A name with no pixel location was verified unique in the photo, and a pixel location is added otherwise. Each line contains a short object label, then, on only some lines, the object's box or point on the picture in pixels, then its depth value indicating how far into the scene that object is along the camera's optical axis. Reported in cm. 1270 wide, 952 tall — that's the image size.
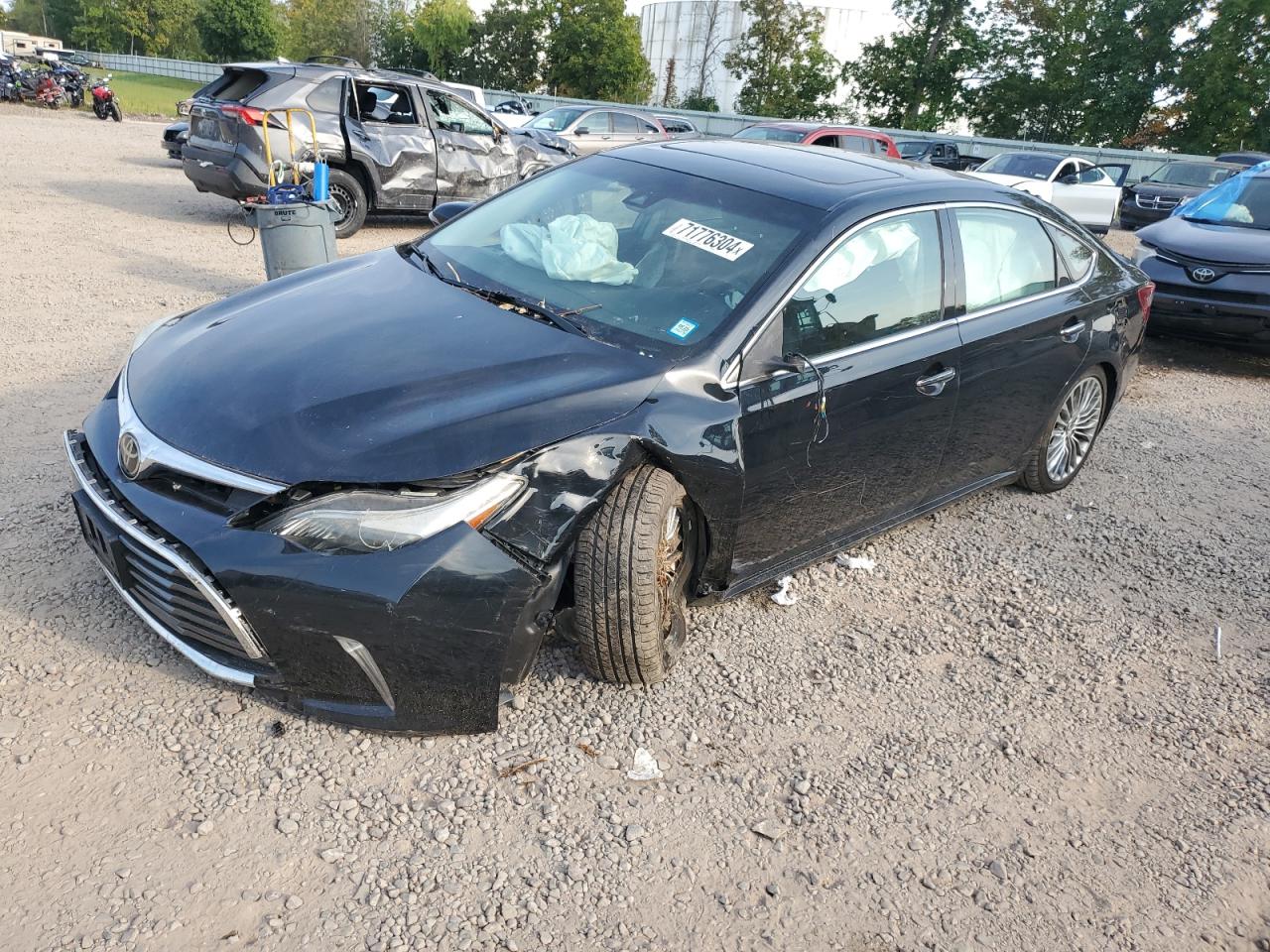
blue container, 791
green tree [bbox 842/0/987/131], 3788
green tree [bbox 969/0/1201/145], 3453
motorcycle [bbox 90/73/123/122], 2392
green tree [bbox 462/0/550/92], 5175
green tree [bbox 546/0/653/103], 4766
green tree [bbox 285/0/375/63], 7044
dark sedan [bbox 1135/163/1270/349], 757
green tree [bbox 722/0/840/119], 4222
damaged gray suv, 952
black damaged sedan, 252
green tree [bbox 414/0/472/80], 5678
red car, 1628
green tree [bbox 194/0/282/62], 6372
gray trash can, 721
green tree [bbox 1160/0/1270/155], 3189
